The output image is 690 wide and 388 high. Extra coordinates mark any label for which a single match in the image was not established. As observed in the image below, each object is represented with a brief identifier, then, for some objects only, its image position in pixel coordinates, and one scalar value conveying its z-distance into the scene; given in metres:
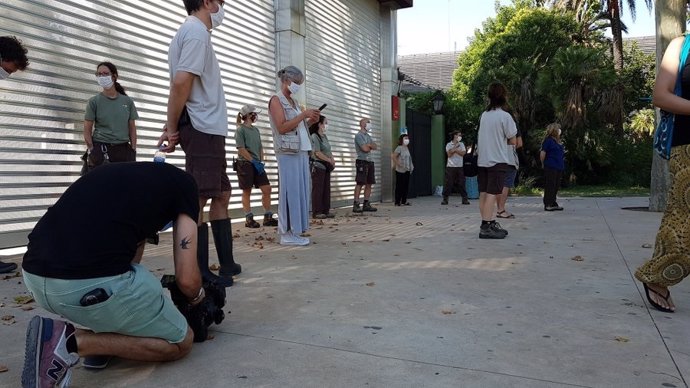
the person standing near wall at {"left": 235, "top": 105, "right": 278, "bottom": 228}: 7.88
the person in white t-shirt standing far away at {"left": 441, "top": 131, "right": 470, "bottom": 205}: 12.54
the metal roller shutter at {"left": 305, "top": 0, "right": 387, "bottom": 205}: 11.40
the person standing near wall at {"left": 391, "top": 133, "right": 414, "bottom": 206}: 12.09
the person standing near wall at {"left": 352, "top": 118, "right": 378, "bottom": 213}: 10.53
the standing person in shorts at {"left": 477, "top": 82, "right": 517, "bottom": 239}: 6.43
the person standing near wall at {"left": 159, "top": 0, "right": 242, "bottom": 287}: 3.59
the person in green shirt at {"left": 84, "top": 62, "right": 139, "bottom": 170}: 5.51
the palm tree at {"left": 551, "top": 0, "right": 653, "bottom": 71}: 26.94
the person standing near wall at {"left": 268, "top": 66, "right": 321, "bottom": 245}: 5.50
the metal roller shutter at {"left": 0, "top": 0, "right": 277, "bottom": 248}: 5.63
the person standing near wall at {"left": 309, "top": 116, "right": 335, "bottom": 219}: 9.23
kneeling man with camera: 2.19
